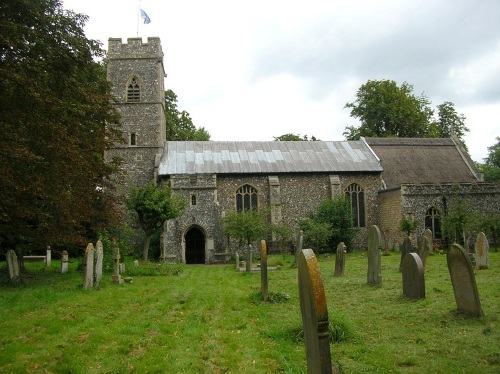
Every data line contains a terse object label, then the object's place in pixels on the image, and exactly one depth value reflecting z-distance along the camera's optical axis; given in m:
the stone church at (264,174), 23.59
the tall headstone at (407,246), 11.77
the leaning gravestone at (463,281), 6.54
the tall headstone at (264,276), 9.19
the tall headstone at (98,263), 11.68
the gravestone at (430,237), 18.33
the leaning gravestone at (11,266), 12.17
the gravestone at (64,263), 16.35
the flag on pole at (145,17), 27.29
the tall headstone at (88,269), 11.08
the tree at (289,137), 42.03
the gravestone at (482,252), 12.45
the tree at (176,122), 35.66
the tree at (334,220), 23.27
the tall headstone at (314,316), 3.47
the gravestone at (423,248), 11.68
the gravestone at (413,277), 8.11
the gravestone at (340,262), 12.95
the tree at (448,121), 38.41
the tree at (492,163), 42.88
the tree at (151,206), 19.30
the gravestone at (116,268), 12.61
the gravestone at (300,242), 16.41
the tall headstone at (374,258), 10.26
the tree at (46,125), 9.00
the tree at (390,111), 35.47
